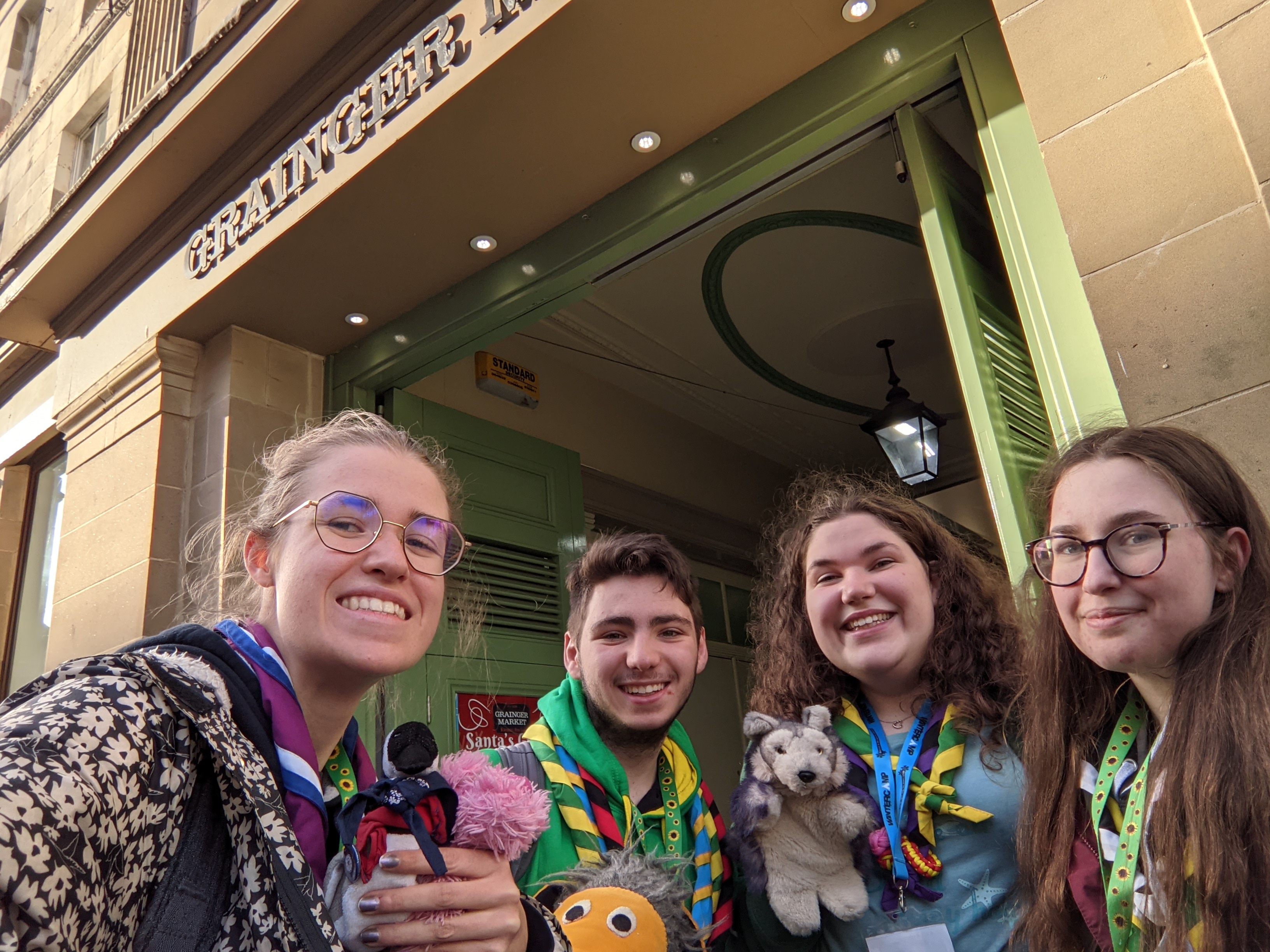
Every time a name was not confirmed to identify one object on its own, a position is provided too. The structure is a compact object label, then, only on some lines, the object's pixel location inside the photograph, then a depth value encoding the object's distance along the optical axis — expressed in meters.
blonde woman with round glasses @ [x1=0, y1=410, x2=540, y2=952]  0.90
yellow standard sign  4.97
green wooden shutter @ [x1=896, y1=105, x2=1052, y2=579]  2.43
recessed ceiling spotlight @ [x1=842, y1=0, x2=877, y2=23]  2.69
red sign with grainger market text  4.09
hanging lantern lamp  4.26
